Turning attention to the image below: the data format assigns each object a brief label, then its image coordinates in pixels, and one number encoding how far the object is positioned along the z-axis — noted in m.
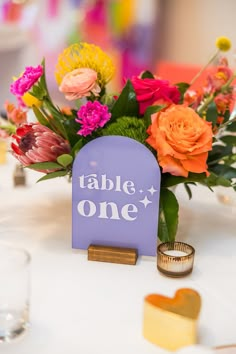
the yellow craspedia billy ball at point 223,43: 1.16
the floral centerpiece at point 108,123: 0.93
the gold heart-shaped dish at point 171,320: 0.71
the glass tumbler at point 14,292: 0.73
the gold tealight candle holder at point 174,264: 0.91
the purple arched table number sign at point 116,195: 0.96
